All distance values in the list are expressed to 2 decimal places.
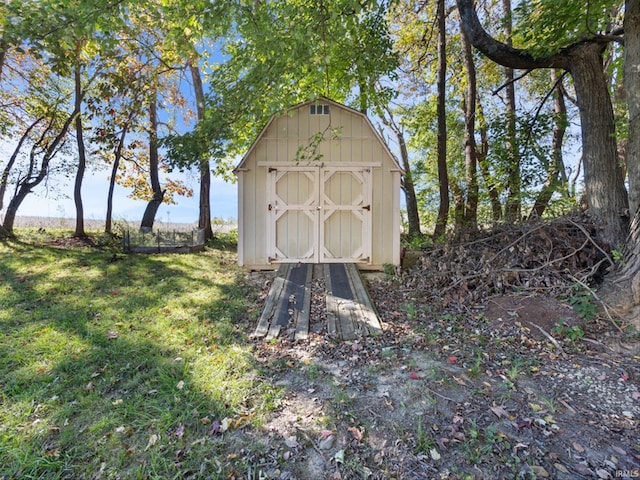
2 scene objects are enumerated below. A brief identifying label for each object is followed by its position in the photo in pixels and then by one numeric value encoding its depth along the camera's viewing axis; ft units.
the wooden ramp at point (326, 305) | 11.95
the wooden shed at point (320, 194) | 20.02
